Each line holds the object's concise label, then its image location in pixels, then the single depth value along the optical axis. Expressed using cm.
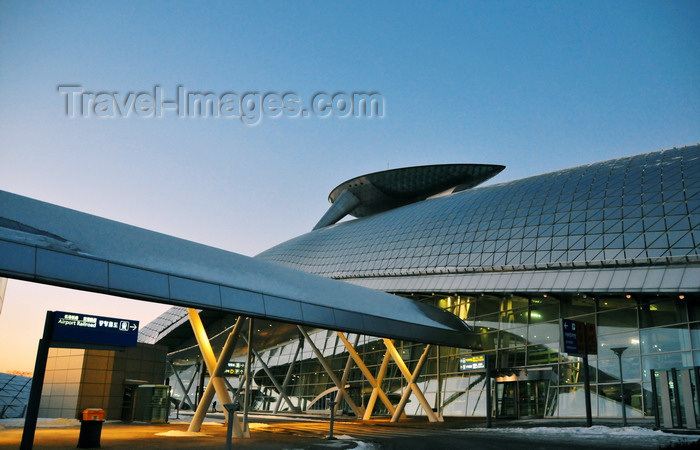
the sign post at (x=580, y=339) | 2491
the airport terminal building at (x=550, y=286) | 2703
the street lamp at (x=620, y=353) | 2414
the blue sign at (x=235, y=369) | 3641
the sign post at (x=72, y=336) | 1347
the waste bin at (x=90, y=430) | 1641
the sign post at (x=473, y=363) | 3316
